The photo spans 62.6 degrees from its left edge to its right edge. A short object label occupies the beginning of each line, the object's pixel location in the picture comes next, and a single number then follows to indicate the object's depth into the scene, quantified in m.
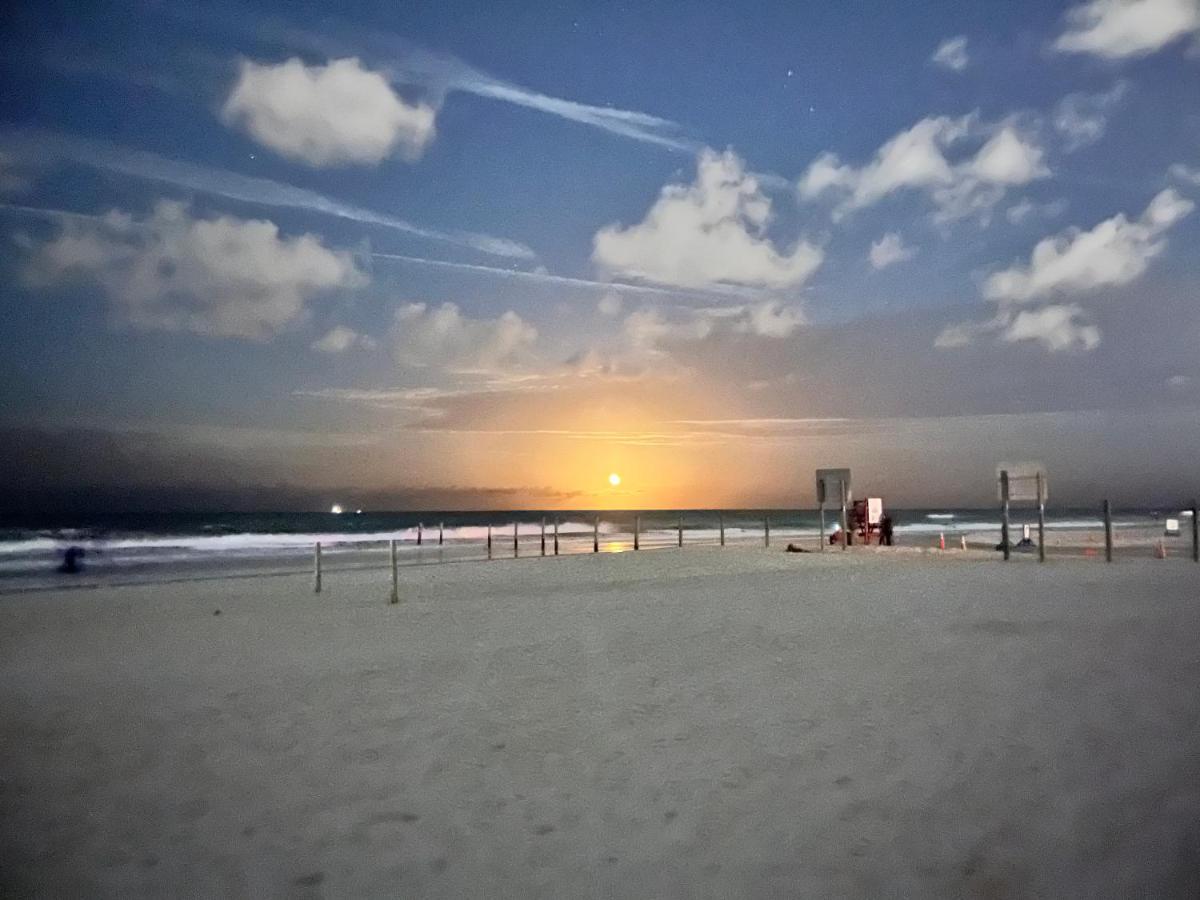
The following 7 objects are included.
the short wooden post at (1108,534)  22.91
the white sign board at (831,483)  31.00
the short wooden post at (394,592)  16.91
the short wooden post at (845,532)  31.16
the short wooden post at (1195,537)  23.12
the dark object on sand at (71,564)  28.28
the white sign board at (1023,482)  23.64
